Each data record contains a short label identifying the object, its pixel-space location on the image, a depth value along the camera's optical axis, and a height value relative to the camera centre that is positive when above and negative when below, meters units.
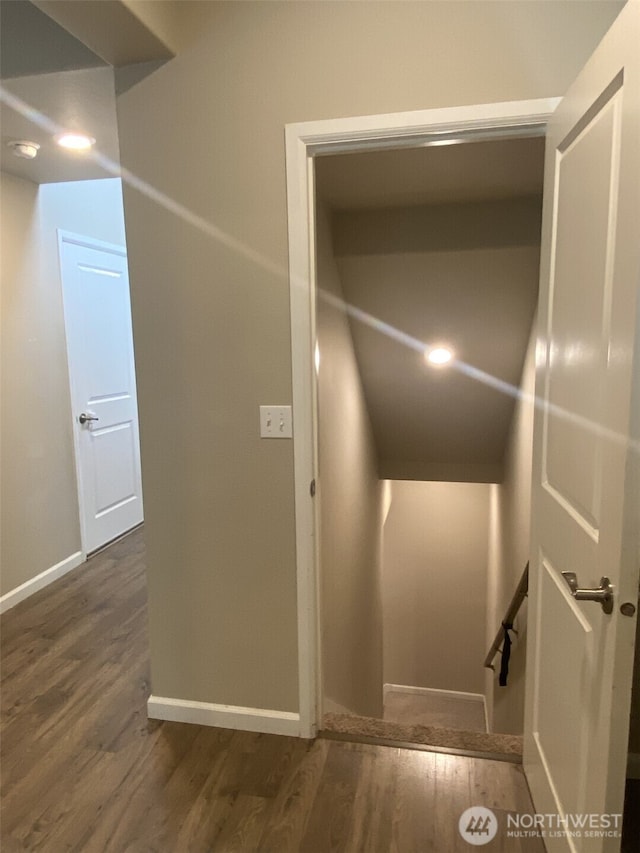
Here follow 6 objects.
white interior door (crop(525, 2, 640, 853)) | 1.05 -0.21
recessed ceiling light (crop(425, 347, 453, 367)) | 3.25 -0.07
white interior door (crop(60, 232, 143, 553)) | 3.66 -0.27
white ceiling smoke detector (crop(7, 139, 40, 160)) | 2.56 +0.90
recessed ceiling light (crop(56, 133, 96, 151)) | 2.54 +0.93
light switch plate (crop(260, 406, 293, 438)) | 1.92 -0.26
